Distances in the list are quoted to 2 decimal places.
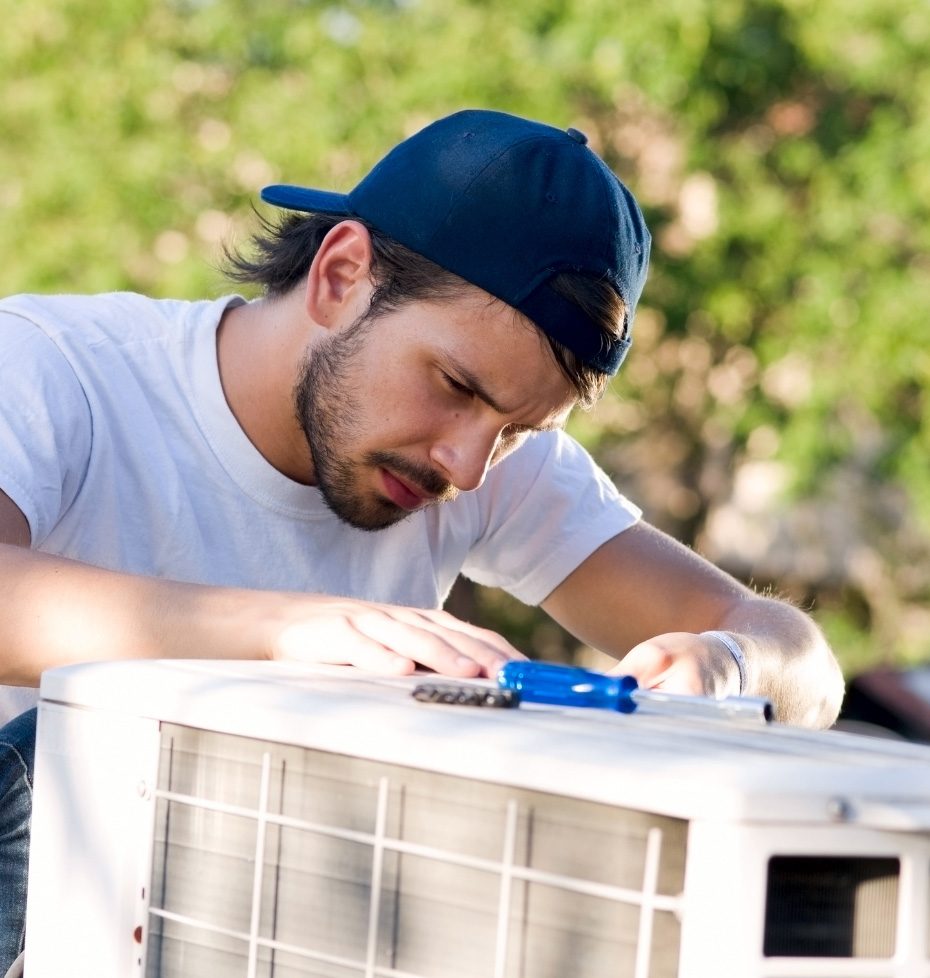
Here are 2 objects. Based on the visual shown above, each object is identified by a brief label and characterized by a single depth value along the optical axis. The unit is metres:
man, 4.54
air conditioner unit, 3.91
